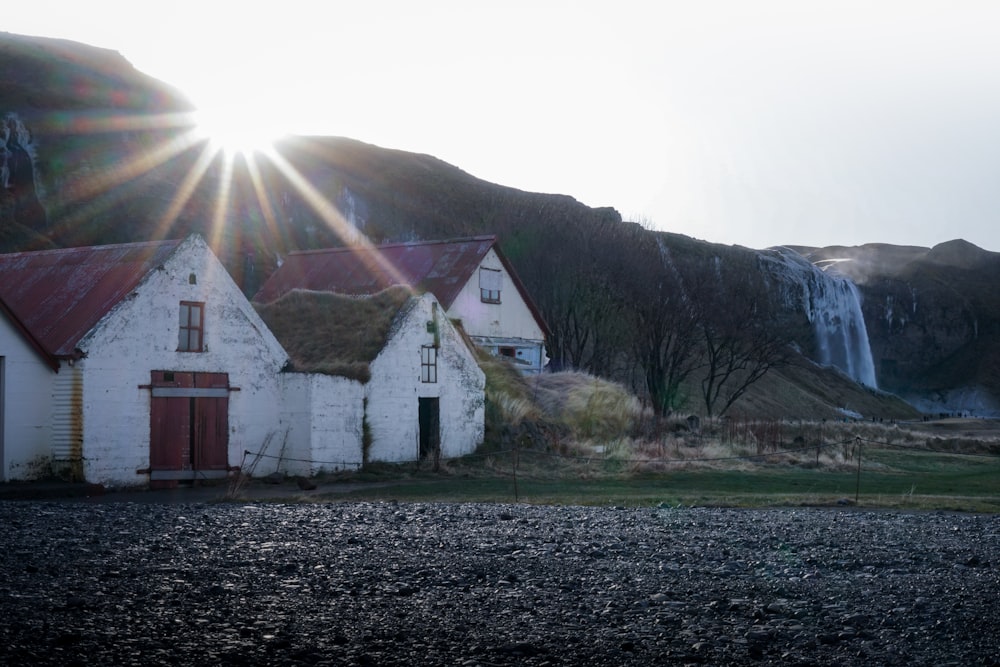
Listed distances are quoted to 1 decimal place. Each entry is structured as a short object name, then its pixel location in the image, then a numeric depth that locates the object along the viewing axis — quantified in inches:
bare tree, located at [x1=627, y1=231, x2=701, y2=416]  2229.3
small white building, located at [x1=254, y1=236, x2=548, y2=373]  1739.7
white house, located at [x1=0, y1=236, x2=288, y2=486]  919.0
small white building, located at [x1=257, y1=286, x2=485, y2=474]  1091.3
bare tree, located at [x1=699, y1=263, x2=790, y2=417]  2418.8
